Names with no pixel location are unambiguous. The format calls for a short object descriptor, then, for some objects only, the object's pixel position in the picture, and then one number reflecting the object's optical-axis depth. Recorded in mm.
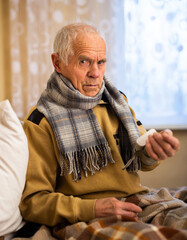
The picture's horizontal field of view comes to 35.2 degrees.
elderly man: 1151
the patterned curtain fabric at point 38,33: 2238
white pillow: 959
